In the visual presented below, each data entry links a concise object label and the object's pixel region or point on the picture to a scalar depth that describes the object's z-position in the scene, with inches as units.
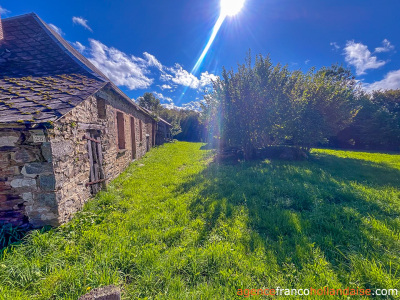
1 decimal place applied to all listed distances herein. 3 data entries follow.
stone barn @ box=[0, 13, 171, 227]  111.0
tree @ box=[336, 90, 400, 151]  703.7
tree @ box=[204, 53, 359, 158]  330.6
